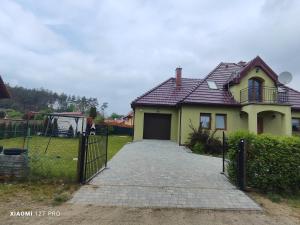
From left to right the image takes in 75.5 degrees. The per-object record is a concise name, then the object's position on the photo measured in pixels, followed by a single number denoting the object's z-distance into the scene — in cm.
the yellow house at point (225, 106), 1384
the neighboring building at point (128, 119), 3244
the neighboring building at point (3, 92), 977
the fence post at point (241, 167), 515
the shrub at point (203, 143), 1124
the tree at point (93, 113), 2929
